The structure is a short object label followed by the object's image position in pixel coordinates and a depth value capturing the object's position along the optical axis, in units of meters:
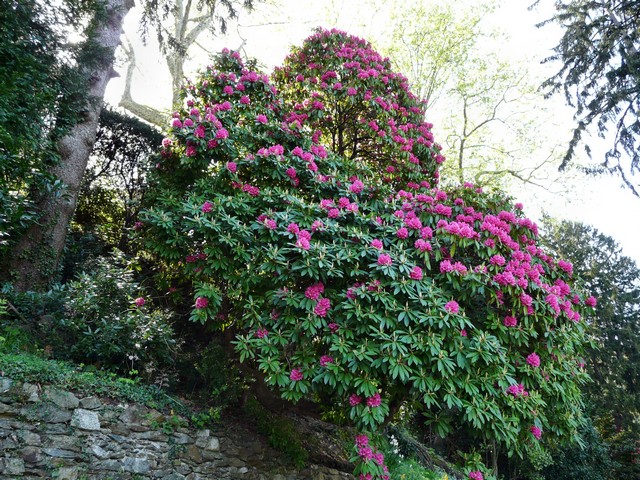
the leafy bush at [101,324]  4.16
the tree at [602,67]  7.46
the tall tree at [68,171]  4.96
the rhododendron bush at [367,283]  3.18
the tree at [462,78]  11.84
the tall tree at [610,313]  11.42
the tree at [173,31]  7.11
